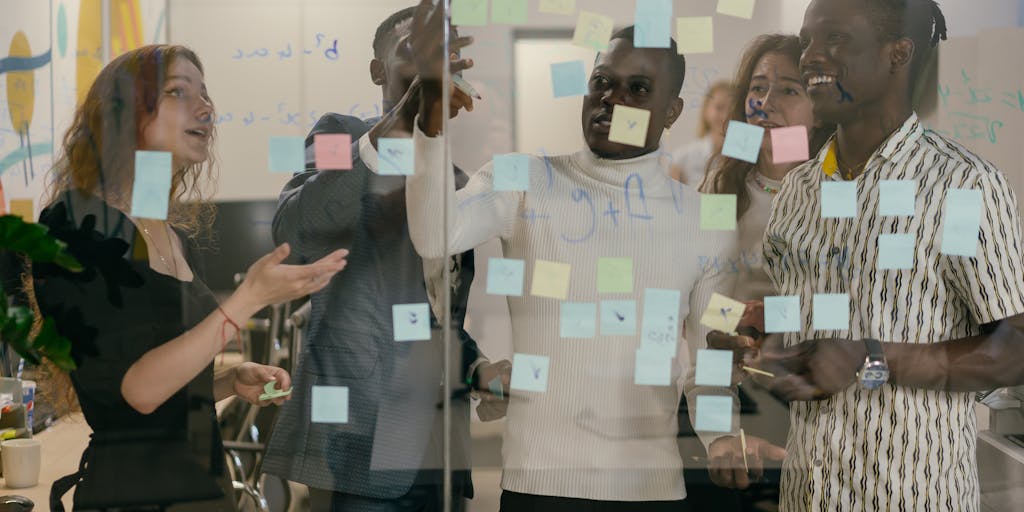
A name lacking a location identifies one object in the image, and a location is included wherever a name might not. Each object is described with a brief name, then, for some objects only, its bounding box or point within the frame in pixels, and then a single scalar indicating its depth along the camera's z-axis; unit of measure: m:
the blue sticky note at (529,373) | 2.03
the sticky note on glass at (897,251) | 1.91
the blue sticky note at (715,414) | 2.06
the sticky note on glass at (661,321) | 2.05
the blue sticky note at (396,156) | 2.00
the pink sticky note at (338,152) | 2.04
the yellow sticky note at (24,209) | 2.03
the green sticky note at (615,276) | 2.03
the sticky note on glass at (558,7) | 2.05
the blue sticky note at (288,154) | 2.04
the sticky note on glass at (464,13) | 2.02
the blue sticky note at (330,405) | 2.06
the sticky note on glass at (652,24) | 2.03
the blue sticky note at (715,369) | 2.08
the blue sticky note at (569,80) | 2.03
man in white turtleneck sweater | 2.01
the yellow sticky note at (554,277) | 2.03
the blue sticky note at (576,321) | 2.03
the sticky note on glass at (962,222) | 1.85
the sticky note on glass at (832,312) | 1.97
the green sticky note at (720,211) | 2.05
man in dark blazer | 2.03
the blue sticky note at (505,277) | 2.05
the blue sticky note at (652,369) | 2.05
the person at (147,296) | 1.96
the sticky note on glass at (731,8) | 2.06
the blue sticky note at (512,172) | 2.05
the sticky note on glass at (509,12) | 2.04
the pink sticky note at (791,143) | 2.03
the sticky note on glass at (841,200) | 1.99
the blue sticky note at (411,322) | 2.05
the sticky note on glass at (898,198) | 1.94
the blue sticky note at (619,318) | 2.04
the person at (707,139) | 2.05
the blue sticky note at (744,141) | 2.04
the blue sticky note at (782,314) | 2.03
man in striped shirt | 1.85
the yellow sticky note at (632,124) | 2.01
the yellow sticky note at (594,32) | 2.04
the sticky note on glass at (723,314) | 2.06
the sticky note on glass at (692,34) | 2.05
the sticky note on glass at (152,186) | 1.98
